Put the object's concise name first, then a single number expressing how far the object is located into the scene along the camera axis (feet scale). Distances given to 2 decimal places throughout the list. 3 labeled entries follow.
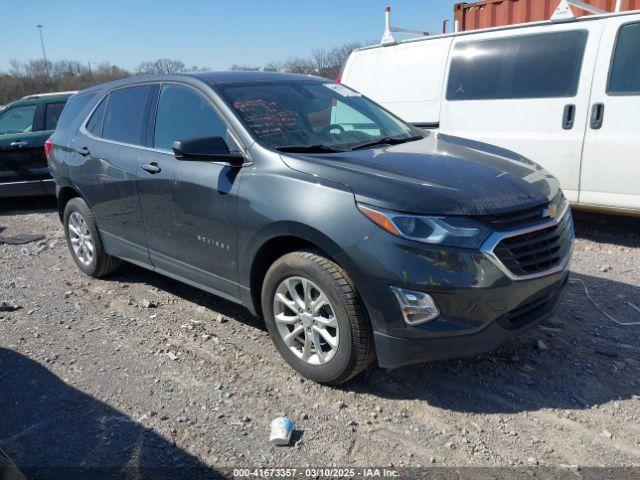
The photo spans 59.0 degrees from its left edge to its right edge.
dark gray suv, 9.13
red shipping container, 24.52
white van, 16.98
